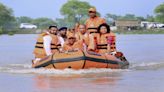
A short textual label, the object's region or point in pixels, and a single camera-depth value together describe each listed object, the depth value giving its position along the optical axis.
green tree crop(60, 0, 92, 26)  127.38
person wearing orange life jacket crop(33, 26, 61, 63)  16.56
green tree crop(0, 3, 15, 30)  119.69
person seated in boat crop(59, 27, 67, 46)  17.62
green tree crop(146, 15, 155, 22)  134.93
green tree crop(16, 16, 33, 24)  163.23
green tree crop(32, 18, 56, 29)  139.91
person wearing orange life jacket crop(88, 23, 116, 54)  17.41
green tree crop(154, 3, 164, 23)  124.62
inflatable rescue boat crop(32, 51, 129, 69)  15.73
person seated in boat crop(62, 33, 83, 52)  16.25
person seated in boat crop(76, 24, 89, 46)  17.09
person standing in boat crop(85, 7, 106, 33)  18.02
